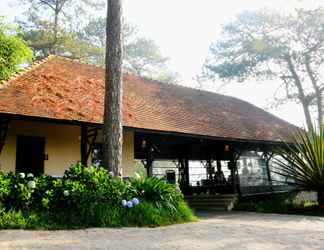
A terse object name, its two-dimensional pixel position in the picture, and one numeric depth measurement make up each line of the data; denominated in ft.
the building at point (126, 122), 34.94
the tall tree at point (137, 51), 99.96
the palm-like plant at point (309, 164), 41.11
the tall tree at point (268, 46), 89.76
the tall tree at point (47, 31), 83.71
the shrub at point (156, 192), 28.94
